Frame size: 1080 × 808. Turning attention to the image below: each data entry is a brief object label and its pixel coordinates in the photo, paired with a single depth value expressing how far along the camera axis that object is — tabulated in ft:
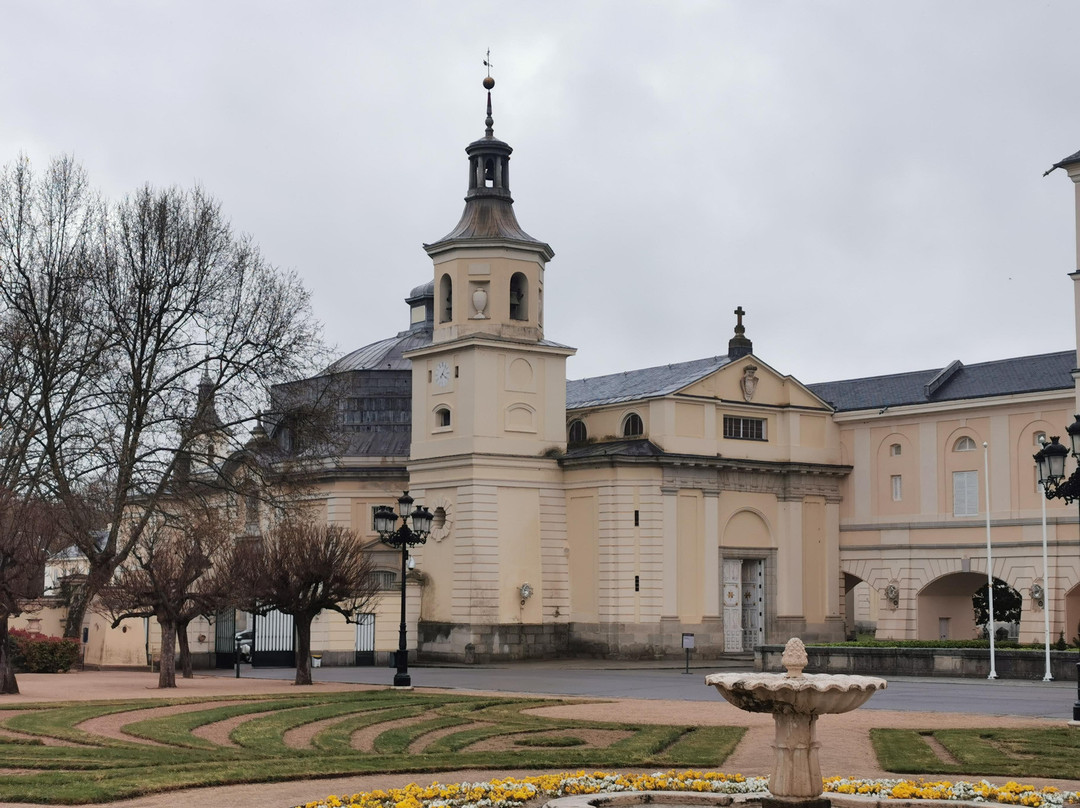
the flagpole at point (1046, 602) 117.52
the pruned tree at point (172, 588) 119.34
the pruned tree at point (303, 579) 122.31
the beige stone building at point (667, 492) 167.32
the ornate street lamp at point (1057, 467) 83.92
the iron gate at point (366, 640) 162.20
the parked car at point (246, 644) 167.22
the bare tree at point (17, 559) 107.96
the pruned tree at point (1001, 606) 216.74
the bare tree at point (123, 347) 137.08
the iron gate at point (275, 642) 162.71
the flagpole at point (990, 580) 120.78
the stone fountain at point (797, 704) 46.88
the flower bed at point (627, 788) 50.39
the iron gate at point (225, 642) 158.81
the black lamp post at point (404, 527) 114.62
